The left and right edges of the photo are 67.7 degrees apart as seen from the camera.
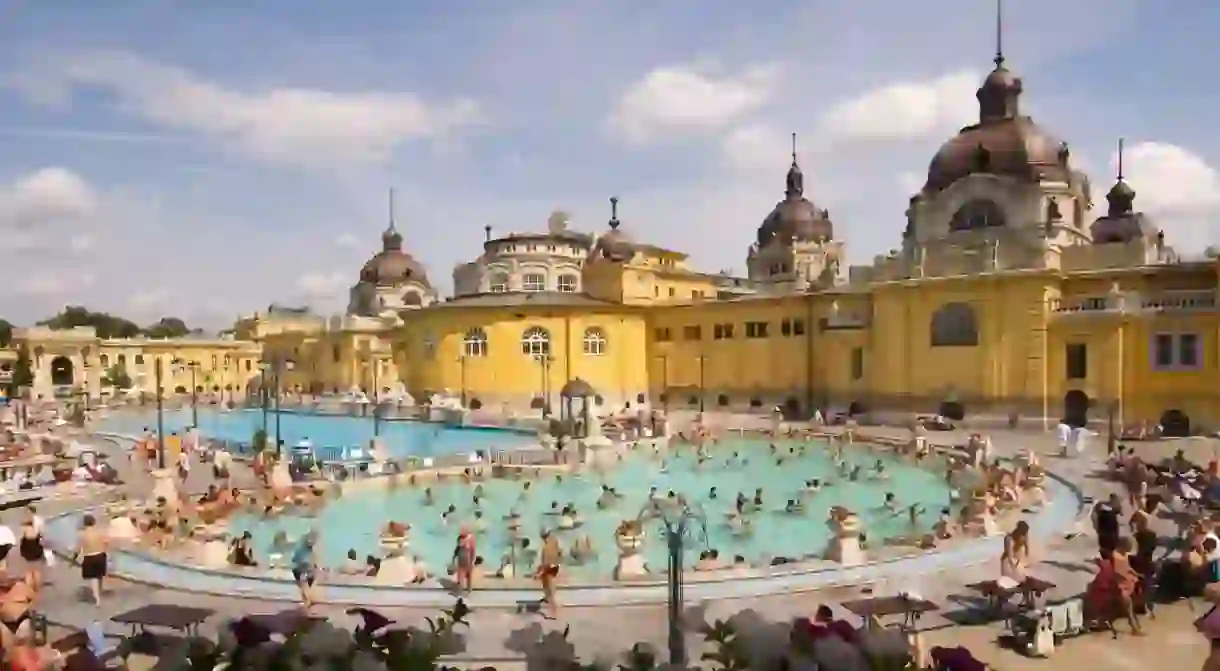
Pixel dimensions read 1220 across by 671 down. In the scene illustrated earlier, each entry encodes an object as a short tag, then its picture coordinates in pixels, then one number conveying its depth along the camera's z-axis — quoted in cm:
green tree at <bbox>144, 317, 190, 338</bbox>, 13112
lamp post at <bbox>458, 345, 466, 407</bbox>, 5116
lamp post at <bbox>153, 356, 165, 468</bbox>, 2782
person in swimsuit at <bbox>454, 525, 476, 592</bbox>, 1277
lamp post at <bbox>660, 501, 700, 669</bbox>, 900
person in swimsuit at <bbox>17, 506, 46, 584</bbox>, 1434
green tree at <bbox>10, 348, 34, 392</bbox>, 7612
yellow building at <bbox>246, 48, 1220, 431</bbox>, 3466
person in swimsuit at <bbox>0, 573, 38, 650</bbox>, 966
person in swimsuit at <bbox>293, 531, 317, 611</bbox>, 1227
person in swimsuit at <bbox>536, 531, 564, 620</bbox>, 1202
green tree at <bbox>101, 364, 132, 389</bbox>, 7756
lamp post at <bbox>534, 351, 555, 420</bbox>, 4925
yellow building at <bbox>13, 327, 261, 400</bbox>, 7625
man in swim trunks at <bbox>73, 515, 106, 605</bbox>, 1284
